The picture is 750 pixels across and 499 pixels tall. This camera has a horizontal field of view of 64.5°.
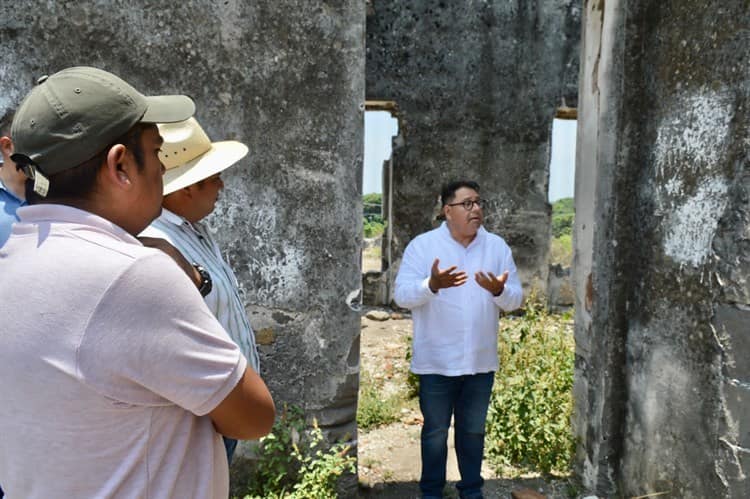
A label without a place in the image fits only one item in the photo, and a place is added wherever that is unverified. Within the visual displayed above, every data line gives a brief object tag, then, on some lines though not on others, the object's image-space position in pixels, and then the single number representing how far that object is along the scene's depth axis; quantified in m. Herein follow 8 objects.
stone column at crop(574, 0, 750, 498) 2.35
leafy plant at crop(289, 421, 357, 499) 2.84
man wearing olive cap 0.98
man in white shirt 3.05
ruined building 2.43
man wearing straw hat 1.75
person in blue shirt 2.01
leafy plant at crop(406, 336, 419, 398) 5.05
